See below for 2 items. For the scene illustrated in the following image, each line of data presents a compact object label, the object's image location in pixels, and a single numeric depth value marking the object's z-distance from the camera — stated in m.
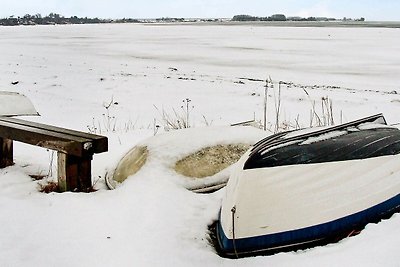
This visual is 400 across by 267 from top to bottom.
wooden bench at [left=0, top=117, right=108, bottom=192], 3.85
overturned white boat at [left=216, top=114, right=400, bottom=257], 2.89
